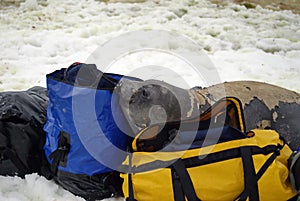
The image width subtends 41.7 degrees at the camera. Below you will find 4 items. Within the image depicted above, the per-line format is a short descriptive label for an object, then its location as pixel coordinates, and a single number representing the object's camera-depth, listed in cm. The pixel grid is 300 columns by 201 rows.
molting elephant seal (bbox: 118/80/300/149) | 233
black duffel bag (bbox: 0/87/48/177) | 241
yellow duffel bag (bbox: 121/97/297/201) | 194
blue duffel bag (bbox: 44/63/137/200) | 221
